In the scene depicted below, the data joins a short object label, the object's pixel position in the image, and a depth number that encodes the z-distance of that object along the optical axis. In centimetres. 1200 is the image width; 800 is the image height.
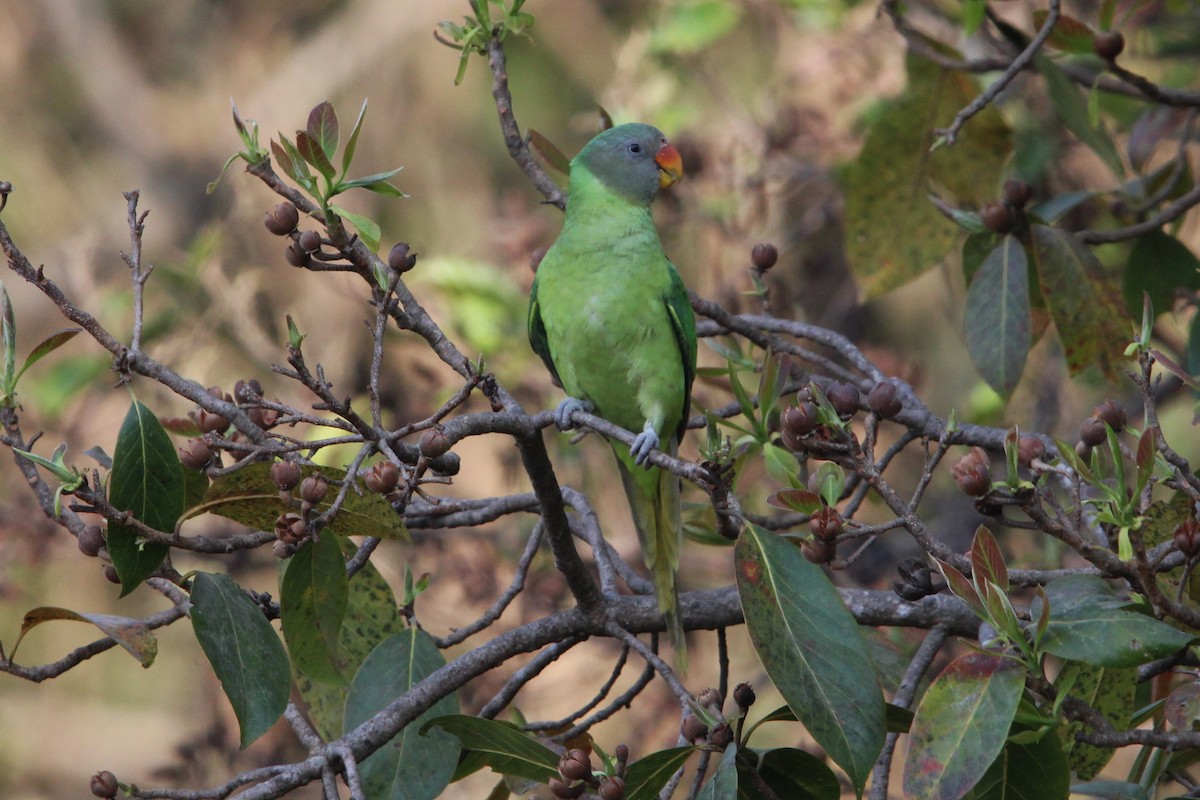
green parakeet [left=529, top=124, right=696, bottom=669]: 1039
